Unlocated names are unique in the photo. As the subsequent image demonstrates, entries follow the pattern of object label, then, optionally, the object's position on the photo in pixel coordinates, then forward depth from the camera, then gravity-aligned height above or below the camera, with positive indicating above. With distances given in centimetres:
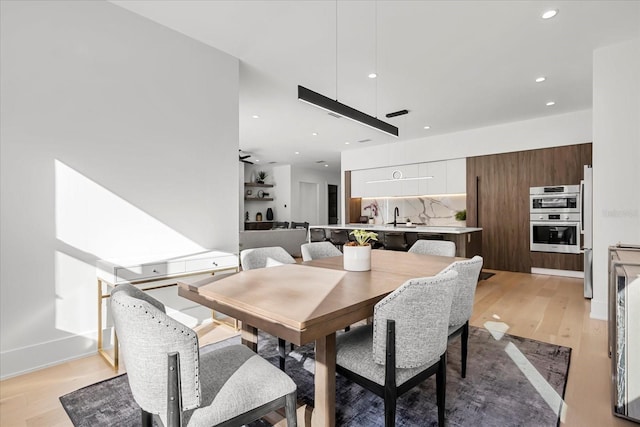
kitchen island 482 -41
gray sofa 654 -63
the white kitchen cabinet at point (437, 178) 693 +66
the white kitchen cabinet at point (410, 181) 735 +64
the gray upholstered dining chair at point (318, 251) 295 -39
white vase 214 -32
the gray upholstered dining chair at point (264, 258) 251 -39
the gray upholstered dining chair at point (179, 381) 105 -61
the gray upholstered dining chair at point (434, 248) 302 -38
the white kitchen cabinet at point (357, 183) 843 +69
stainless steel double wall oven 541 -19
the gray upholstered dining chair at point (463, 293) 176 -49
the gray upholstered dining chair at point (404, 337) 134 -55
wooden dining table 126 -41
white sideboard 238 -48
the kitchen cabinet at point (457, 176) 664 +68
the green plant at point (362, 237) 227 -19
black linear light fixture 245 +85
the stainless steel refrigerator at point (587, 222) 374 -17
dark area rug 175 -114
